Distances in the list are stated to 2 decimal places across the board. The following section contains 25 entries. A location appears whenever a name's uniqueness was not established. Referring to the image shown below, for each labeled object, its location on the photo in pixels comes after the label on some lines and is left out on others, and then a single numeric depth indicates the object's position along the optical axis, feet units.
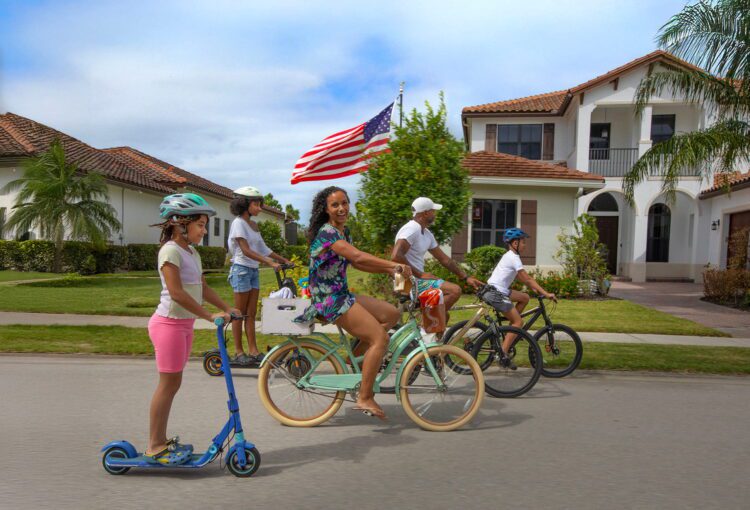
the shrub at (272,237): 126.65
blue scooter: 12.21
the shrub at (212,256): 101.18
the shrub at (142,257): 86.53
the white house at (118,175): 77.51
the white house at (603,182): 62.49
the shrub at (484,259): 53.98
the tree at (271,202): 272.92
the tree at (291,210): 284.65
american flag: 40.11
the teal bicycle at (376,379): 15.87
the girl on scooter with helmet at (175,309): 11.96
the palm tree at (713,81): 40.93
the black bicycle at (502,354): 19.92
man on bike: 20.13
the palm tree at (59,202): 62.54
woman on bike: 15.07
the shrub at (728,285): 50.86
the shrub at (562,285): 54.34
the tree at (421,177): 34.65
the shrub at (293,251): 130.11
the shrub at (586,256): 55.36
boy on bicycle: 21.25
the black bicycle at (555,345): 22.72
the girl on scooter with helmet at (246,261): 22.67
